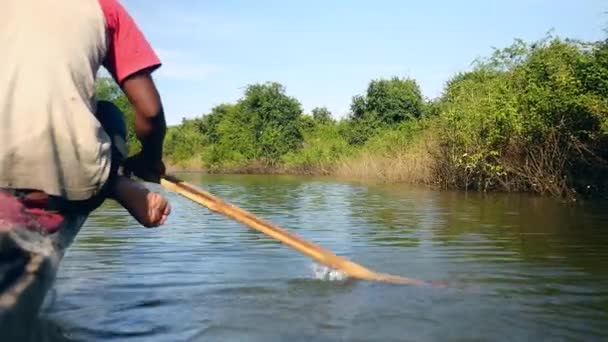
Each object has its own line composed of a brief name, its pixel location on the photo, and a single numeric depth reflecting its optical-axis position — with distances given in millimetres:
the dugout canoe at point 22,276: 1837
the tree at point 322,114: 56844
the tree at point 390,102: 44375
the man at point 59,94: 2230
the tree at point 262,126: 48850
